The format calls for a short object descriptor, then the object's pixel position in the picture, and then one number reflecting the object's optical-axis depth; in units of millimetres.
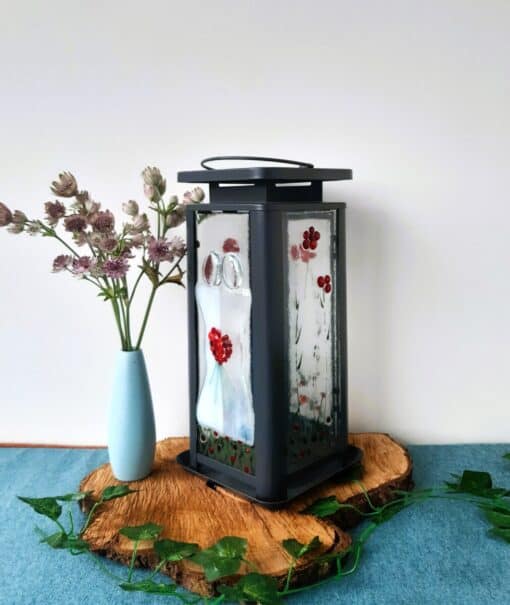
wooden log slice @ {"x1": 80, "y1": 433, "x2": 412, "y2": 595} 806
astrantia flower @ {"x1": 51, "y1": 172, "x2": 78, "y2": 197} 933
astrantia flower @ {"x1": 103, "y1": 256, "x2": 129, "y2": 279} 917
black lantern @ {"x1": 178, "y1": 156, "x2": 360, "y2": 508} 879
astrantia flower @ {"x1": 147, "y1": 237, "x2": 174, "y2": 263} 965
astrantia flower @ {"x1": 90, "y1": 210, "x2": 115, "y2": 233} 938
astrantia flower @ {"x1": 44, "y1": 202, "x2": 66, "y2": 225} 949
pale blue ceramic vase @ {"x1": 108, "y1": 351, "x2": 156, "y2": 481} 1004
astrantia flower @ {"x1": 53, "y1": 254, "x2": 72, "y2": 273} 938
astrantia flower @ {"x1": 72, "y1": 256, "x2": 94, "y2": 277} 923
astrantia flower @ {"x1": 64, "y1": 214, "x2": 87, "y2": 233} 944
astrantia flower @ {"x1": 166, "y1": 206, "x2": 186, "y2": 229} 1021
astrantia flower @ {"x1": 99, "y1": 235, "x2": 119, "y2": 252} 936
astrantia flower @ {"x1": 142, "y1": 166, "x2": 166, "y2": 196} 978
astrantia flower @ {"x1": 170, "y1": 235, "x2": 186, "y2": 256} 987
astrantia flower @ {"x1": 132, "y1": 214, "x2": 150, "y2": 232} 971
